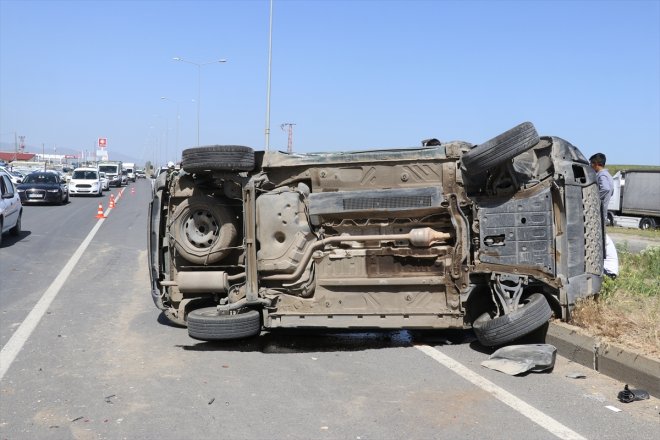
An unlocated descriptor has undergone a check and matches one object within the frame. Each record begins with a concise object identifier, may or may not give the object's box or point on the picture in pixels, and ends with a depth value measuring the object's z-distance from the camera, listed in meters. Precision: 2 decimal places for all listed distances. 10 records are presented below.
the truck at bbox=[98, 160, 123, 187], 58.41
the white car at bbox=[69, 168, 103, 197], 37.78
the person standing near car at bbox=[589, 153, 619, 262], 8.31
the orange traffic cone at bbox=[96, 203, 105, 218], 22.11
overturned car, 6.21
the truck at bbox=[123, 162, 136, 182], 84.80
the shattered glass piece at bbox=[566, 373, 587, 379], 5.51
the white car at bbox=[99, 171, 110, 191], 45.34
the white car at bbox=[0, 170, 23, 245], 14.90
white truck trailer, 26.89
